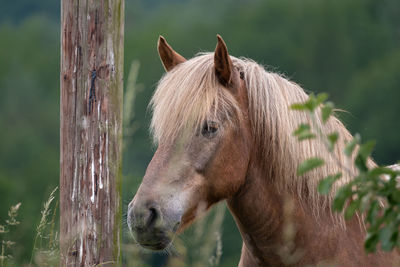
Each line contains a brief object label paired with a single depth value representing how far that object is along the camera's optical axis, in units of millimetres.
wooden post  7562
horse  7055
